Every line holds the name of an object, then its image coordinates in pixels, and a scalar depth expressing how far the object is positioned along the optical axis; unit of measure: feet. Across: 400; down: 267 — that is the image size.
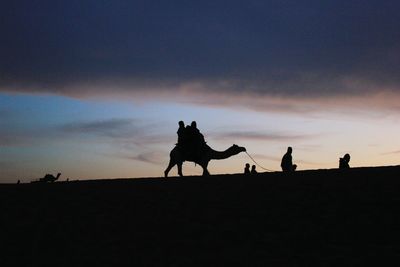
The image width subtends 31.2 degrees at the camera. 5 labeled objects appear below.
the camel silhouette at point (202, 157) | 80.69
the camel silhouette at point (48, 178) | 112.27
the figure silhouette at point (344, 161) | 88.23
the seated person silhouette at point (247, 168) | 111.34
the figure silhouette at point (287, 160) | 88.79
